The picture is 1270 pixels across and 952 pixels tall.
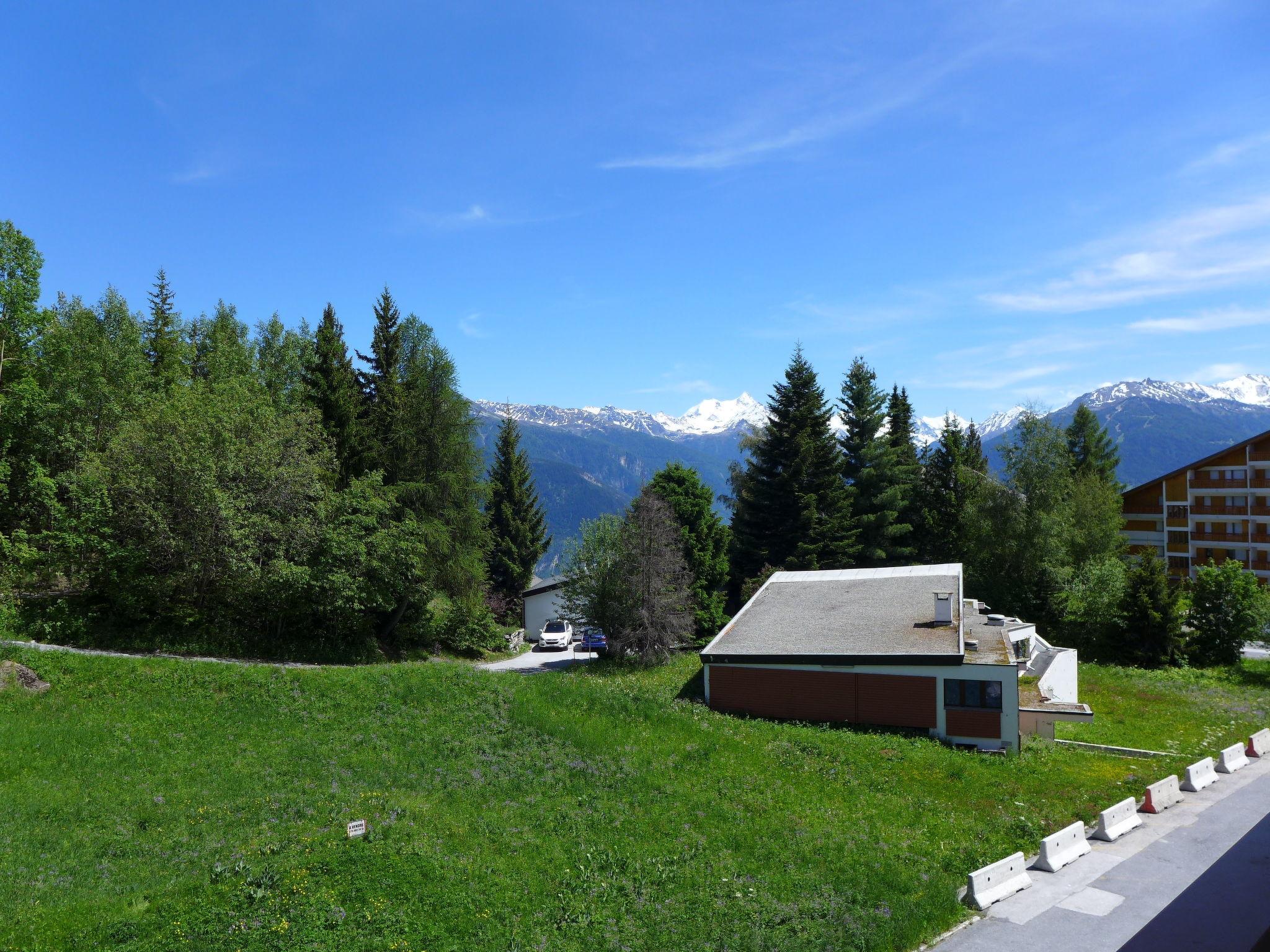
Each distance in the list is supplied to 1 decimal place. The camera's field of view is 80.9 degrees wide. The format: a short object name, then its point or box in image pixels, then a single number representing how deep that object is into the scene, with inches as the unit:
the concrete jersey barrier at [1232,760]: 854.5
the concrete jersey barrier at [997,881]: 536.4
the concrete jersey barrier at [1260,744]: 915.4
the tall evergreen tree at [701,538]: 1802.4
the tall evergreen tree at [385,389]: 1453.0
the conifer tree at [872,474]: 2081.7
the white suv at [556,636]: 1905.8
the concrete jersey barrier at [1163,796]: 717.9
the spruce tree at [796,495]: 1995.6
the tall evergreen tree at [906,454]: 2199.8
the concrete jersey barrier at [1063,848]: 590.2
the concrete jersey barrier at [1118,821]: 643.5
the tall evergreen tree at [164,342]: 1630.9
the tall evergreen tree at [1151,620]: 1603.1
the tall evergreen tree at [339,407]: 1421.0
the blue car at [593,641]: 1824.6
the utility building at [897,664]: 995.3
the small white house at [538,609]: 2188.7
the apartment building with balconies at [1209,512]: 2353.6
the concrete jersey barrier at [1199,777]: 785.6
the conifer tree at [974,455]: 2409.0
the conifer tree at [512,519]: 2425.0
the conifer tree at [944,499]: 2224.4
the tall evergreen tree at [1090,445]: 2625.5
